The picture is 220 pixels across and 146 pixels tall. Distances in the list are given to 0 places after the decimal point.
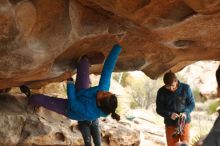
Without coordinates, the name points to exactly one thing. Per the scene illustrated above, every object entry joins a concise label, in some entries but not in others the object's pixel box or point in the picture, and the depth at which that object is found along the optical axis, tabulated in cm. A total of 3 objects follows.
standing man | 654
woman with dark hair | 510
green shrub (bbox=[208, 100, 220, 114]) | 1645
